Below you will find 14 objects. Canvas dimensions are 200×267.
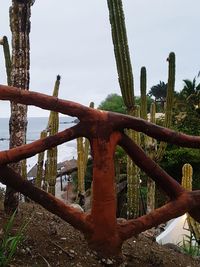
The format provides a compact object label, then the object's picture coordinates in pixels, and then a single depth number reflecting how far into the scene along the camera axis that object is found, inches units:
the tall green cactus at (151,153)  217.3
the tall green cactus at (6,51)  137.9
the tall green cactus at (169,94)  197.5
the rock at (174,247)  119.9
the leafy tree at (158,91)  1167.0
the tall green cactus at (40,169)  213.7
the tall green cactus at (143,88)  203.1
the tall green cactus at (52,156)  194.4
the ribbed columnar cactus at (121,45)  153.0
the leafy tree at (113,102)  1050.2
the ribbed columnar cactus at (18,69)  91.9
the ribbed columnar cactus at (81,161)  240.7
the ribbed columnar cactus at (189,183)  171.4
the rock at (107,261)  72.5
